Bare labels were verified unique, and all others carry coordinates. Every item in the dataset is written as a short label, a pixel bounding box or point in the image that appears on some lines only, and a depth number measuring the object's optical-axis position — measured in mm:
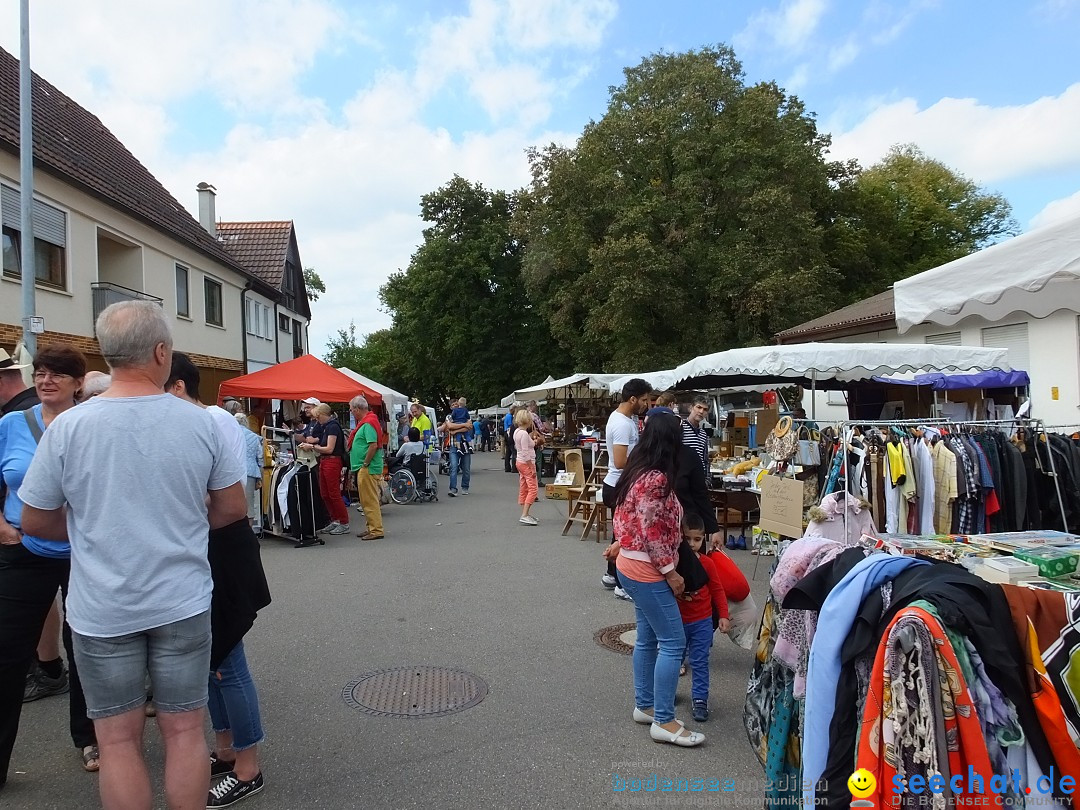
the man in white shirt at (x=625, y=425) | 5723
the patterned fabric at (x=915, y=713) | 1909
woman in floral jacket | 3602
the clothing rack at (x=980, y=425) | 5684
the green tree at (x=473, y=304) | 33406
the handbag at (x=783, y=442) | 6574
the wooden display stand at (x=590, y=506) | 9719
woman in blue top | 3104
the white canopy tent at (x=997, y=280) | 2973
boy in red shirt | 3949
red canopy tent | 12469
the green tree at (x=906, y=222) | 28081
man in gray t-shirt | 2227
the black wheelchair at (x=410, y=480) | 14477
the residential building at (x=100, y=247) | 13133
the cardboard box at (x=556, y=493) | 15073
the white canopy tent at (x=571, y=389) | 18859
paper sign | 6004
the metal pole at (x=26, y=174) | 9617
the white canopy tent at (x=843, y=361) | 8422
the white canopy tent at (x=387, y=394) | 16500
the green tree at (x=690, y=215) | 21750
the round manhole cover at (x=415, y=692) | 4105
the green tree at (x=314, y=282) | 55603
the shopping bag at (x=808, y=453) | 6332
